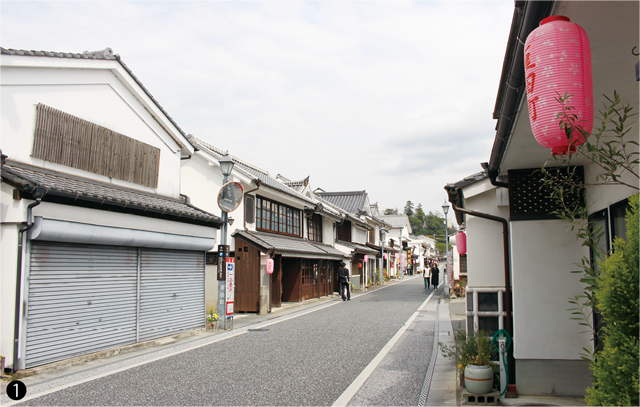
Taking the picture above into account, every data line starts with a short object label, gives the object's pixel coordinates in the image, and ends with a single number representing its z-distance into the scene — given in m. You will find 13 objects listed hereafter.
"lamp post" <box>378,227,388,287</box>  41.03
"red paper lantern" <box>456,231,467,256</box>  14.79
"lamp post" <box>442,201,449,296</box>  26.73
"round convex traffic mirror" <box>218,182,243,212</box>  13.57
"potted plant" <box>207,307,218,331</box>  13.36
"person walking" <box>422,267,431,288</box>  33.14
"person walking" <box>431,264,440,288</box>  33.06
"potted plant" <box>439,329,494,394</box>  5.88
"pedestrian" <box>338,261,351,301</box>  24.05
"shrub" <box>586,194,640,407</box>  2.71
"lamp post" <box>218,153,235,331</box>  13.42
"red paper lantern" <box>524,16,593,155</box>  2.88
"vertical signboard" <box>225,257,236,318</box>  13.51
